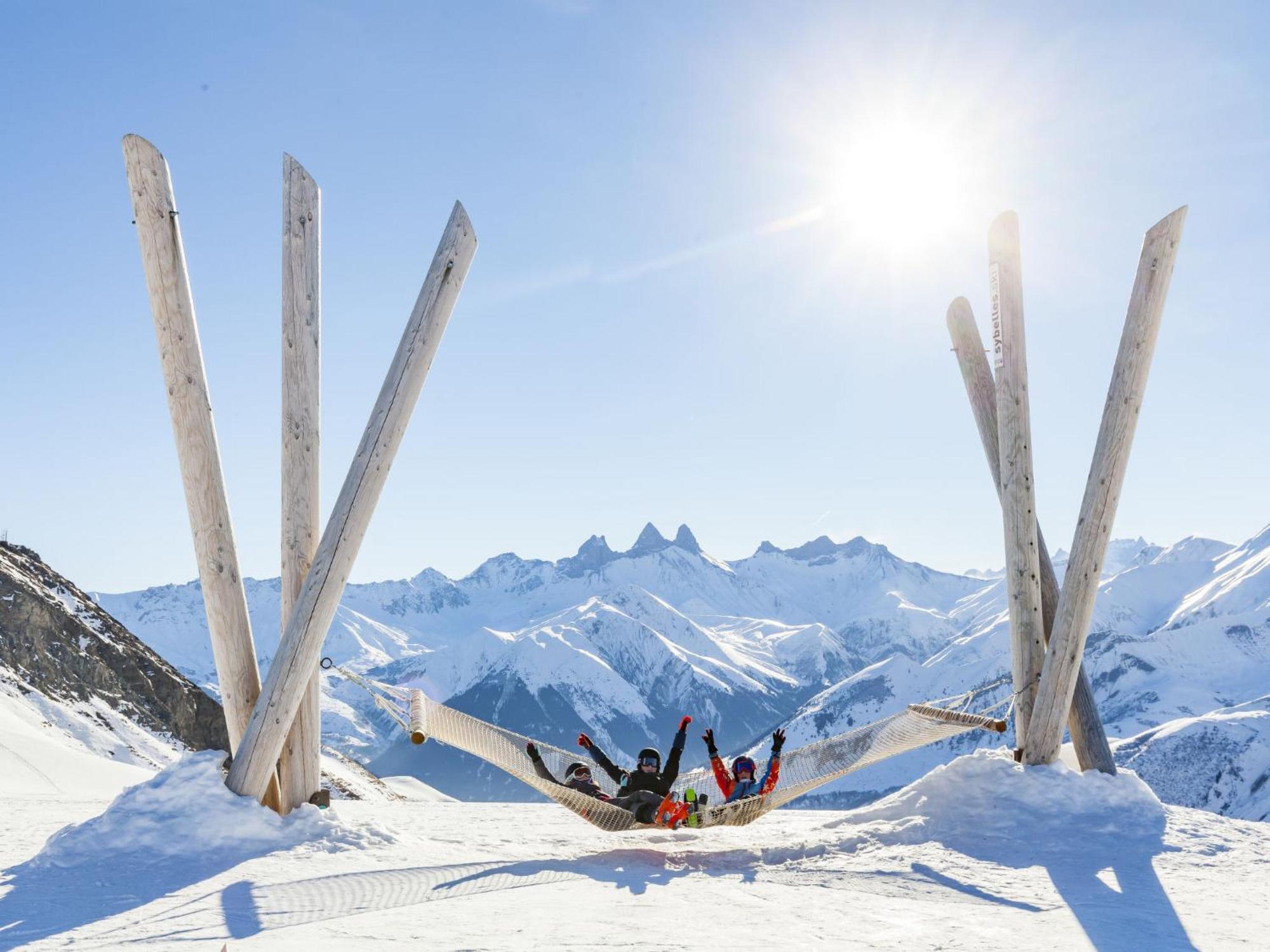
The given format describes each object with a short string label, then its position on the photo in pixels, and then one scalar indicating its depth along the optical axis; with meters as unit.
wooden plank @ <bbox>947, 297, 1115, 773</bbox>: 10.12
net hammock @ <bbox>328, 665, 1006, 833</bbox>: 8.98
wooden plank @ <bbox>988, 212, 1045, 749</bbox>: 10.27
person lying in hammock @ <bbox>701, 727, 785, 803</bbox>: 11.09
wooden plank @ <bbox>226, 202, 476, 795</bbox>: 8.00
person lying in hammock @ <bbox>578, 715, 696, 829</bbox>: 10.12
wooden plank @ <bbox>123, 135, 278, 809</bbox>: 8.22
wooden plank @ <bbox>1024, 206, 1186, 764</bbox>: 9.77
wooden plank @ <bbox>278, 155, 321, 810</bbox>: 8.56
